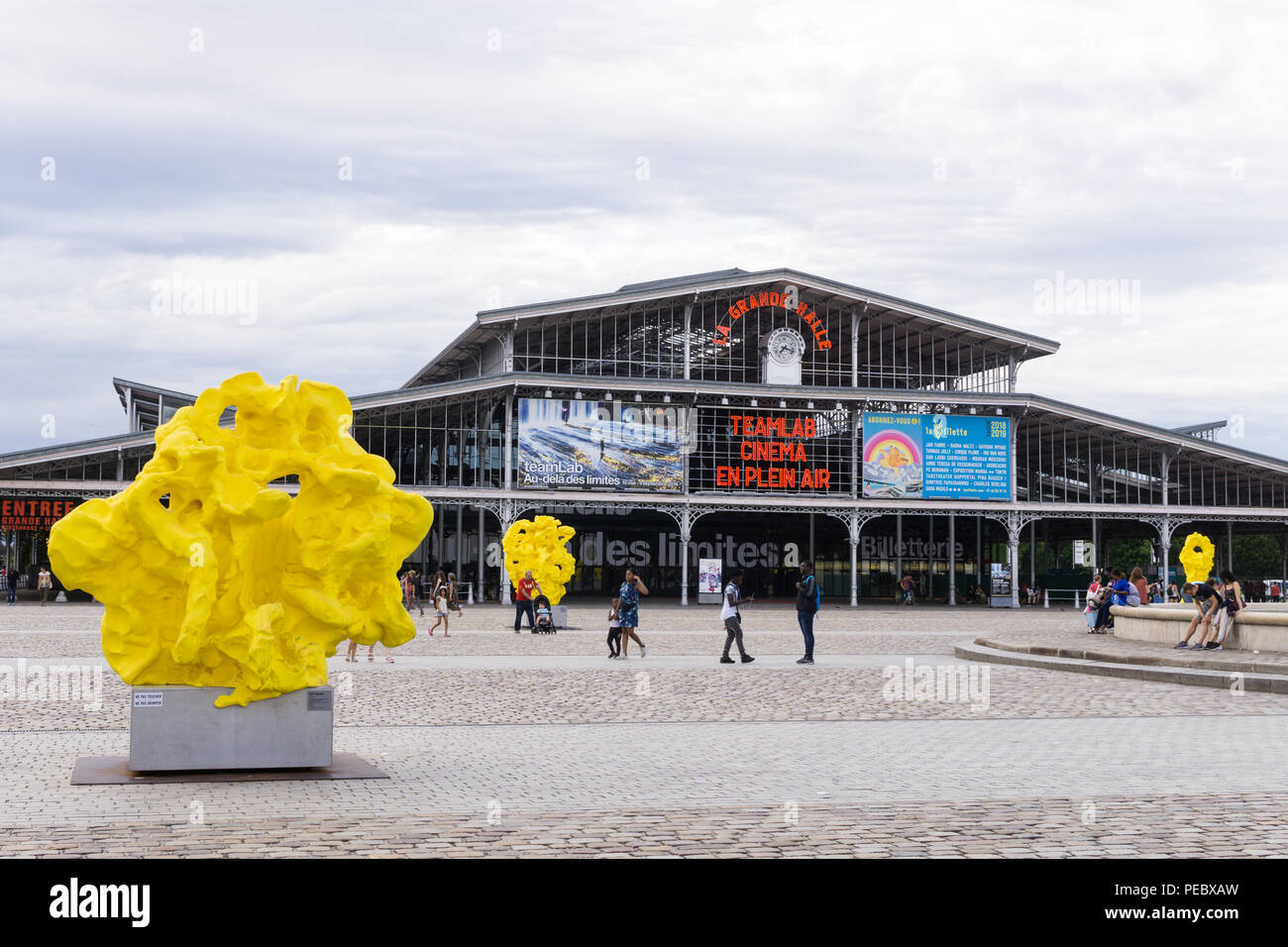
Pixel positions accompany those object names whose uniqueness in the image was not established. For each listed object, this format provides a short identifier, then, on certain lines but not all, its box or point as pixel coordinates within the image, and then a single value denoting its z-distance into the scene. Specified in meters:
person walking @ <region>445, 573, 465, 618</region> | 37.27
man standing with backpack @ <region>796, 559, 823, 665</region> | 20.77
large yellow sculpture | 9.27
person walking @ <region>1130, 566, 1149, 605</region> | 27.47
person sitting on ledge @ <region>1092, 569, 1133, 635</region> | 26.79
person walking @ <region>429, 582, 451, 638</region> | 26.42
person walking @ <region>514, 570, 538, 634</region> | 29.19
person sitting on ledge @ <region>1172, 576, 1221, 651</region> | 19.50
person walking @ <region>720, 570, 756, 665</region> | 20.62
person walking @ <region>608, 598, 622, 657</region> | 22.09
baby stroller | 29.69
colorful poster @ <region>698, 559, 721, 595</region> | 45.84
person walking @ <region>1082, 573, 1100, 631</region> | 27.17
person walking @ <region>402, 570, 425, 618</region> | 37.47
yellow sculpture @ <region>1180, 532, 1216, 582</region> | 40.34
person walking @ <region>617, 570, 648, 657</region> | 22.06
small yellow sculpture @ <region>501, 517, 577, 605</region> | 30.73
